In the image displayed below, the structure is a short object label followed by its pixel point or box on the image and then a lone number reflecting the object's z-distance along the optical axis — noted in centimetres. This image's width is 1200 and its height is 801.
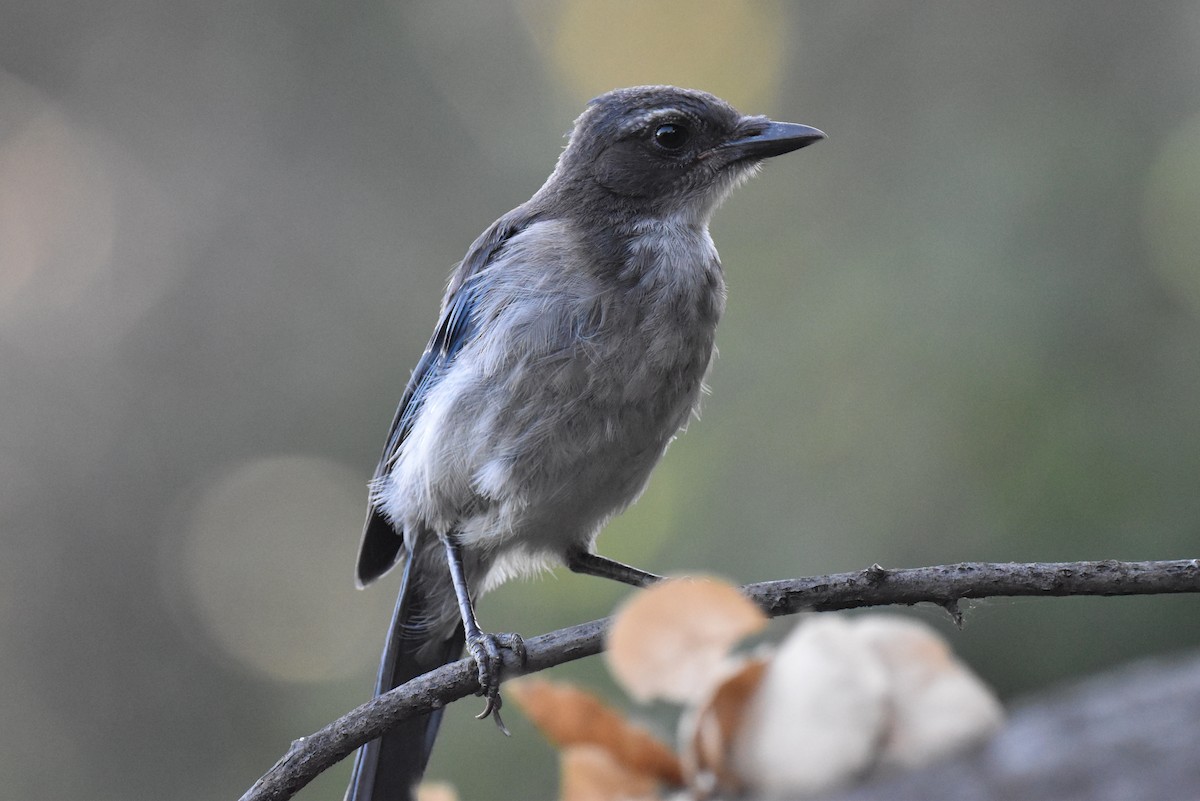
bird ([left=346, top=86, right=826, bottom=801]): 424
